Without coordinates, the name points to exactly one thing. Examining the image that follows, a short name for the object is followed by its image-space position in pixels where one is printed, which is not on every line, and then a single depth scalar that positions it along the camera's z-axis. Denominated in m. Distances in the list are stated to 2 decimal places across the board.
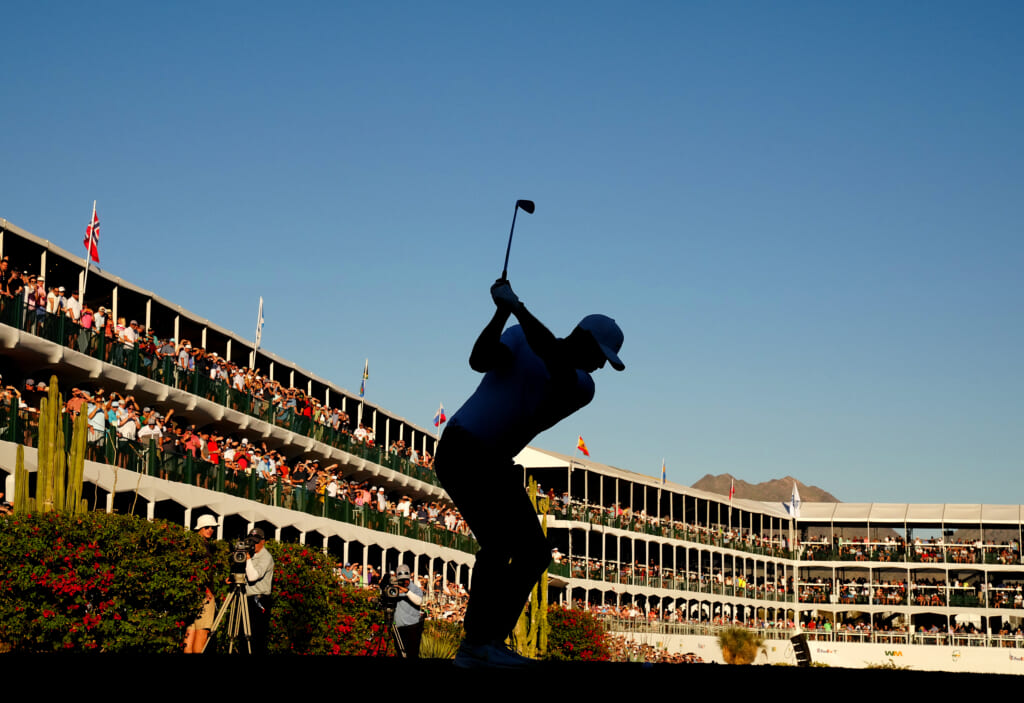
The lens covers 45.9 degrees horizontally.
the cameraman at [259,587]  11.94
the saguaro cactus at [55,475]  16.28
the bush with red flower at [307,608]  16.94
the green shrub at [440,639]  19.41
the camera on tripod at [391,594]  14.81
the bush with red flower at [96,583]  14.24
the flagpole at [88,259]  29.88
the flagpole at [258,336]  42.75
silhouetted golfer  5.25
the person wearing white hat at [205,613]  12.83
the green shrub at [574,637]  25.55
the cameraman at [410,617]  14.46
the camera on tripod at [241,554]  11.98
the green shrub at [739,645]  52.94
